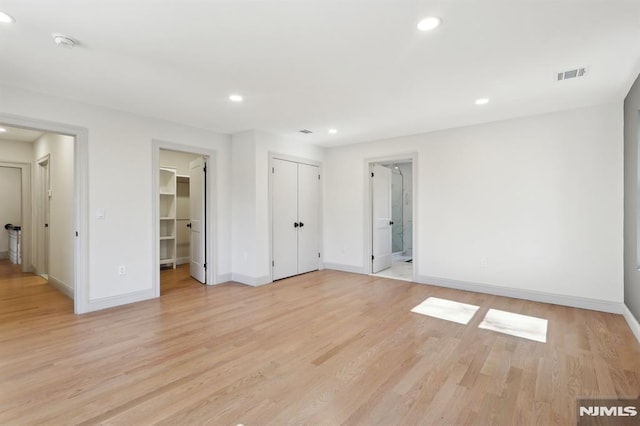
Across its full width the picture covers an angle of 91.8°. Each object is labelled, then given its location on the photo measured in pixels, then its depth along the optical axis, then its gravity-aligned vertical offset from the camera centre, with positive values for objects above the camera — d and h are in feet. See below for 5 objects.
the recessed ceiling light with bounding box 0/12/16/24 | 6.65 +4.29
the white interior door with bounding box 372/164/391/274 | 19.63 -0.40
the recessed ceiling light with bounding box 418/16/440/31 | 6.83 +4.25
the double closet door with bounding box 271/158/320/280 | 17.67 -0.31
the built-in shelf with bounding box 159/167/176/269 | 21.42 -0.18
